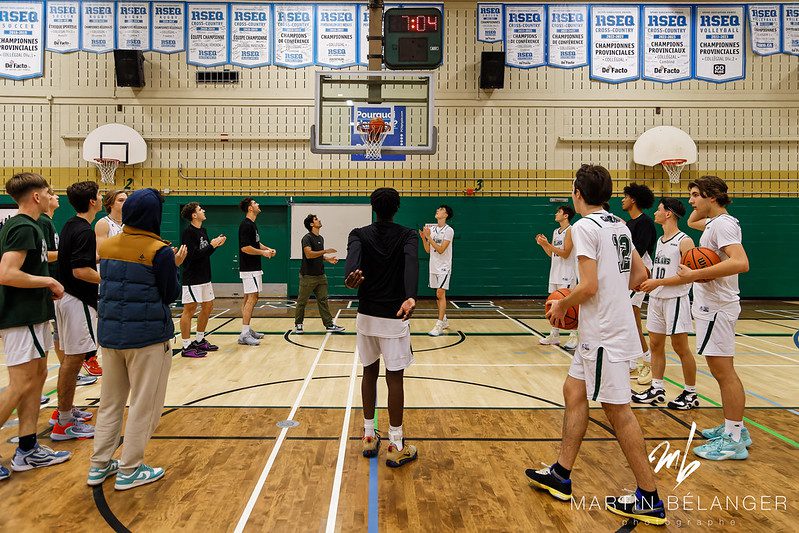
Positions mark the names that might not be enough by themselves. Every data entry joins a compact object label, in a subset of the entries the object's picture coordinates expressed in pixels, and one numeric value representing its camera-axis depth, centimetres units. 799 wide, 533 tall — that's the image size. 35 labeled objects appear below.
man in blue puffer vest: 301
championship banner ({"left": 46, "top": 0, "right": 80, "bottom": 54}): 1225
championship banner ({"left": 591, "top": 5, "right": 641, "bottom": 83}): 1244
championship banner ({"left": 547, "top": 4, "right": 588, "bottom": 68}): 1245
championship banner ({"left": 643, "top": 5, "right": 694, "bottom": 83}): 1248
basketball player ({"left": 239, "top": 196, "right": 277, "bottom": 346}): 742
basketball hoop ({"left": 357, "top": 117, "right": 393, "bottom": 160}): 805
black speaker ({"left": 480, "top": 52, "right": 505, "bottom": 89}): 1214
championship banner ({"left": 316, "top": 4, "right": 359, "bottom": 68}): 1237
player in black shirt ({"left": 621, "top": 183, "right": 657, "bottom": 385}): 509
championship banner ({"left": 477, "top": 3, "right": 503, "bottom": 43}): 1252
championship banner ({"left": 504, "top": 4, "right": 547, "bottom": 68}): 1248
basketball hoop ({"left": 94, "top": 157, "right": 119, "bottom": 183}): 1215
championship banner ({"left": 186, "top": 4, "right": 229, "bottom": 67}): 1240
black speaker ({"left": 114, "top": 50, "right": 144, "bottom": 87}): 1195
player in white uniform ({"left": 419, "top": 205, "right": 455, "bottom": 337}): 833
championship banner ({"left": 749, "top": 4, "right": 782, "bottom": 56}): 1248
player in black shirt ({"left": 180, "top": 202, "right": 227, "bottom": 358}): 675
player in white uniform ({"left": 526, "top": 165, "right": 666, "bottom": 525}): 275
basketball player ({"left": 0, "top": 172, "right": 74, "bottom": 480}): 318
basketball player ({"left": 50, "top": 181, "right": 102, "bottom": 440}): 376
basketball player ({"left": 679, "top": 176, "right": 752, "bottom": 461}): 355
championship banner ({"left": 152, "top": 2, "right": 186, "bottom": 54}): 1238
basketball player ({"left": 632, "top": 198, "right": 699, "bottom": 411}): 457
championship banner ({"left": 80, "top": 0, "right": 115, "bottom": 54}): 1228
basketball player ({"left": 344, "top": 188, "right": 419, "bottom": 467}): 350
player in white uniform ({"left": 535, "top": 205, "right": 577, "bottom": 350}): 730
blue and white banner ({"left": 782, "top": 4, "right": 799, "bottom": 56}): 1245
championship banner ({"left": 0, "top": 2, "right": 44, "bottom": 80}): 1224
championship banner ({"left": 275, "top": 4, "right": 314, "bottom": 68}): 1235
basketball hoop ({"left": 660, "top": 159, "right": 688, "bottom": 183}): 1220
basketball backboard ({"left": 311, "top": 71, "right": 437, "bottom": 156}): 790
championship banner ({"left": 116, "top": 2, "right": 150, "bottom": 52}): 1230
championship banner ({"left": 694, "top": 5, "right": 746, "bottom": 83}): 1252
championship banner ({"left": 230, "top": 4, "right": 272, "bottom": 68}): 1240
